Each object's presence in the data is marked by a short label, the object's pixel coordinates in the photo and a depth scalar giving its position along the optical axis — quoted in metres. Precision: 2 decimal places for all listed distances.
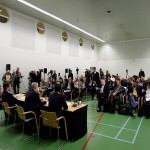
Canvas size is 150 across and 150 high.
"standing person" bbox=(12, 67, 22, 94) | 6.86
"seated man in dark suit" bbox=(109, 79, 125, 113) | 5.57
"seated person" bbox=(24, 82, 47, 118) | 3.47
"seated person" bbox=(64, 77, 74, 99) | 7.32
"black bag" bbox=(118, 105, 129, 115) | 5.30
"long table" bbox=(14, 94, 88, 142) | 3.29
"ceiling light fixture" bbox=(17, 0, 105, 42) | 6.01
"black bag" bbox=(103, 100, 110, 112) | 5.66
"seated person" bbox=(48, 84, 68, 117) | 3.22
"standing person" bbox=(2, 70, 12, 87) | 6.43
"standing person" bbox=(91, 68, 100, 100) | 8.11
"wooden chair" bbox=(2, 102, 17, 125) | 3.83
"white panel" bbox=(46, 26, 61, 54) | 9.01
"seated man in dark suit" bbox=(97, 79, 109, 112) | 5.76
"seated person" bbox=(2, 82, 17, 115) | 3.97
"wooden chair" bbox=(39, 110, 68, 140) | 3.04
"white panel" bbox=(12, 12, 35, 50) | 7.11
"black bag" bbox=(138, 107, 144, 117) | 5.05
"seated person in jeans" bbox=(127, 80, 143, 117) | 5.17
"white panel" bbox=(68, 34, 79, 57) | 10.90
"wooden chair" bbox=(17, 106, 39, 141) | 3.30
